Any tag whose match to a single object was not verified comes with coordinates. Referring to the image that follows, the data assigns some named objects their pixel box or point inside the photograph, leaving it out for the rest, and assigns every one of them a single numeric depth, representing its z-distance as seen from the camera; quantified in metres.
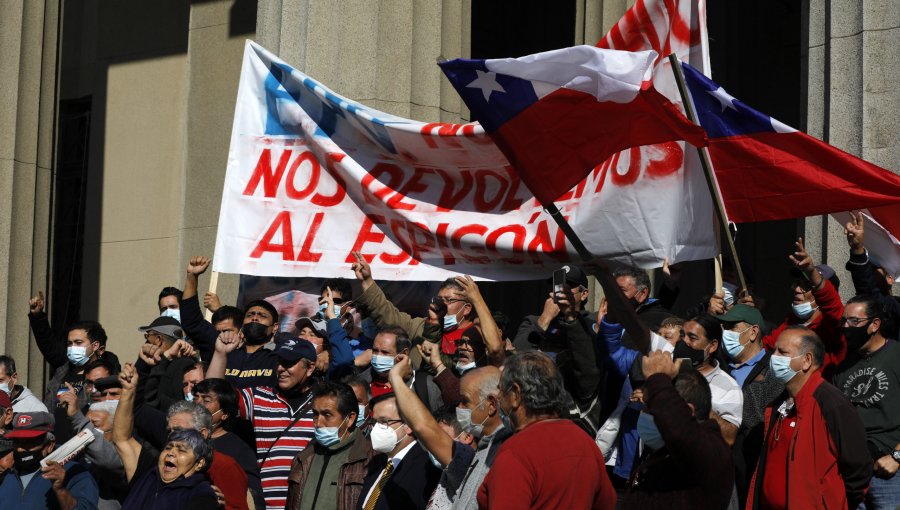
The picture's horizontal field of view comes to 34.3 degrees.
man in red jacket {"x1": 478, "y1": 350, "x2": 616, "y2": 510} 5.57
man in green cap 7.74
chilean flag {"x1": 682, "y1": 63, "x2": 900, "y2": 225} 8.29
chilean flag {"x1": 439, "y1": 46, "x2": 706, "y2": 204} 7.75
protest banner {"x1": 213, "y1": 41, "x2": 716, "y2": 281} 9.41
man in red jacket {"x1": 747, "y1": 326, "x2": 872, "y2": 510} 6.94
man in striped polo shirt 8.50
